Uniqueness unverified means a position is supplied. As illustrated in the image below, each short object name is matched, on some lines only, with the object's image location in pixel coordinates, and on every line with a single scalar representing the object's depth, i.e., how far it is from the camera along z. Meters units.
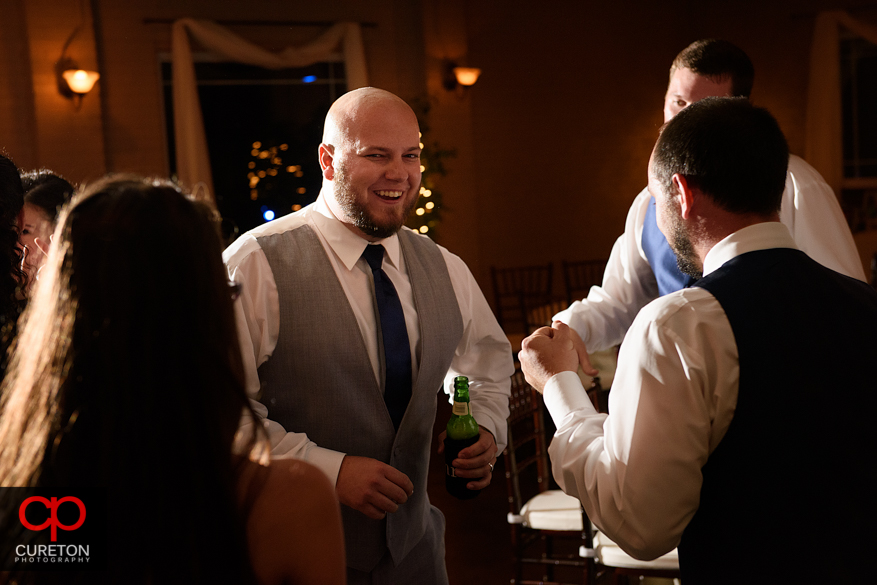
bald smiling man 1.63
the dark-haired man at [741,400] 1.14
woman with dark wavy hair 0.77
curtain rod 6.76
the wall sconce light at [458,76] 7.16
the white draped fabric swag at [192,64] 6.53
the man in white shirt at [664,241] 1.93
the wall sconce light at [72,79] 6.03
